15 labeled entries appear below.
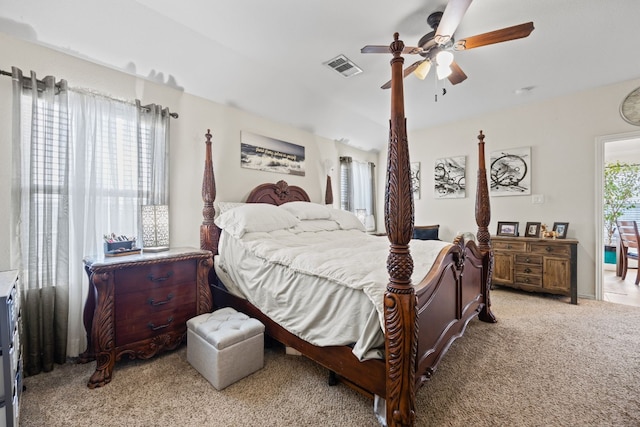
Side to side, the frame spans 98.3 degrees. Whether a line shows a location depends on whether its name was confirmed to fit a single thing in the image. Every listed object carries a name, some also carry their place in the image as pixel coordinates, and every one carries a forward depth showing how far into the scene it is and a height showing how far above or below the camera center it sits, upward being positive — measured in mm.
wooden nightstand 1812 -653
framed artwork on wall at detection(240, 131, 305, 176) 3335 +768
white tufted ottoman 1740 -884
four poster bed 1298 -459
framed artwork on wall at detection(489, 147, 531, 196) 3966 +600
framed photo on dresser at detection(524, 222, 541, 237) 3820 -245
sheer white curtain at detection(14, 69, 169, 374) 1907 +191
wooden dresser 3369 -675
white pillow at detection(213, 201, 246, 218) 2967 +81
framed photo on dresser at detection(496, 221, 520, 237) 3958 -231
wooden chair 4180 -431
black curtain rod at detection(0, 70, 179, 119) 1835 +939
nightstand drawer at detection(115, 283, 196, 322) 1927 -647
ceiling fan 1737 +1227
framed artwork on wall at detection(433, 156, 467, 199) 4531 +590
